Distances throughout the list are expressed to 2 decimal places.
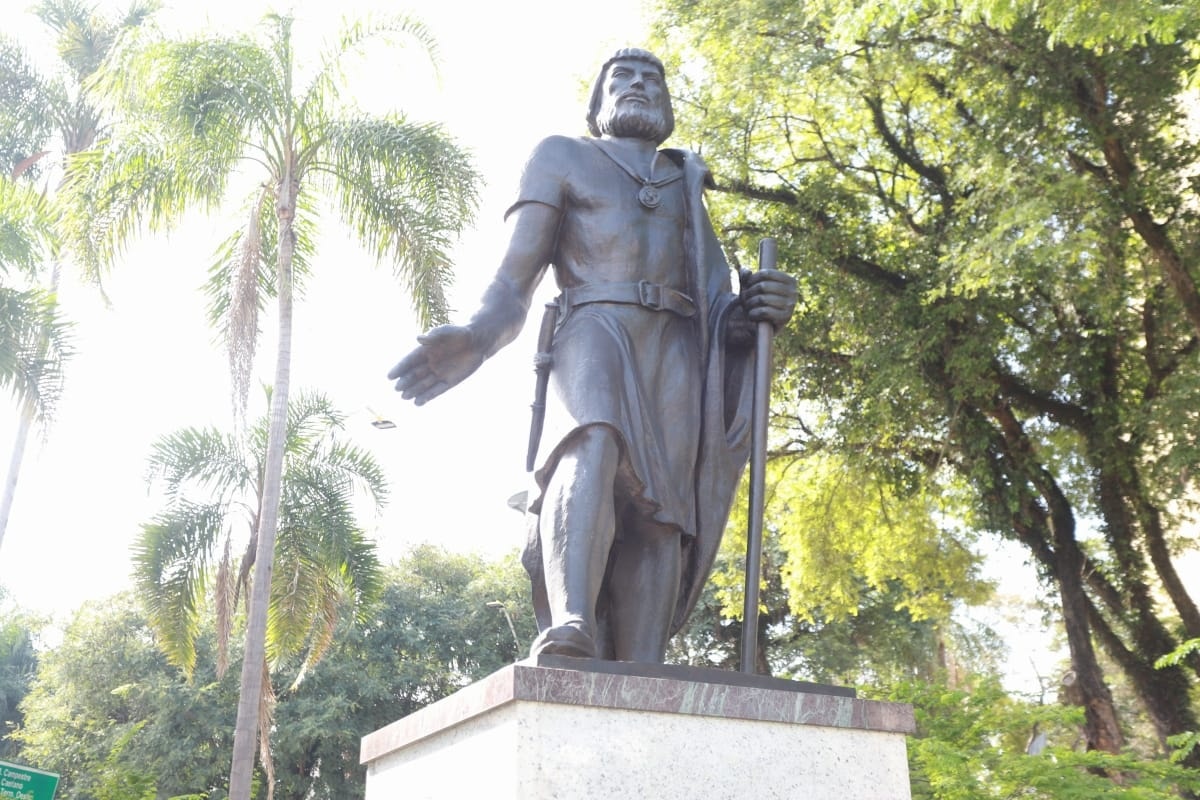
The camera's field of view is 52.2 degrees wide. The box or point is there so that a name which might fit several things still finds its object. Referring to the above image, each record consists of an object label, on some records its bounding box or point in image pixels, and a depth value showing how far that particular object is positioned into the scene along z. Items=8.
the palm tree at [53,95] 21.14
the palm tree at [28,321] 14.66
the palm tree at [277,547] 15.65
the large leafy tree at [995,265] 12.91
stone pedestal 2.79
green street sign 10.69
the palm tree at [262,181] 13.65
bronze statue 3.51
